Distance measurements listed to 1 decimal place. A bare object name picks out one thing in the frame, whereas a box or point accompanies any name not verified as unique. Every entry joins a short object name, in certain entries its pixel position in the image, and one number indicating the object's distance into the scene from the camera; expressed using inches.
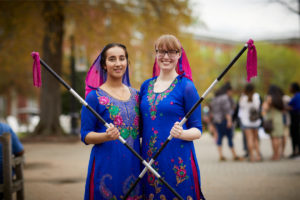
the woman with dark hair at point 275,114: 473.4
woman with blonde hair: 148.4
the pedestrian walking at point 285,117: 492.1
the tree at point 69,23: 680.4
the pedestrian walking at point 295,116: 487.2
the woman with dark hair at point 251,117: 451.5
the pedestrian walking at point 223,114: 464.1
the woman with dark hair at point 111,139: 146.8
